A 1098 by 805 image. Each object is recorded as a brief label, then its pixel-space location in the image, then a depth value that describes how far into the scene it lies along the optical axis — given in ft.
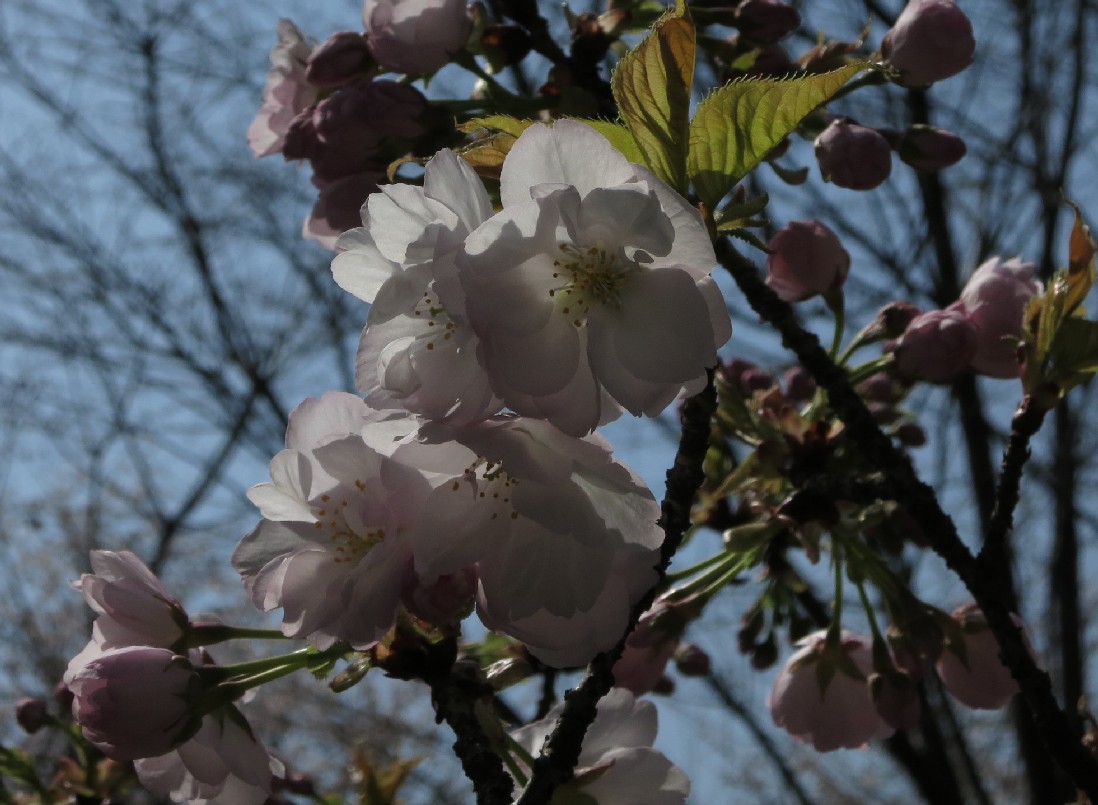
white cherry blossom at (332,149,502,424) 1.06
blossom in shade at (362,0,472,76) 1.38
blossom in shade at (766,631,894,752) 1.43
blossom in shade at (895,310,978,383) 1.37
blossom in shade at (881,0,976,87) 1.34
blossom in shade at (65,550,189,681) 1.20
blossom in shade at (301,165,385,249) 1.37
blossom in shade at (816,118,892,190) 1.32
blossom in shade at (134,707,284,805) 1.21
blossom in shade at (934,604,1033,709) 1.40
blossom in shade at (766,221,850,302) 1.41
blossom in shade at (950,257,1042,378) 1.38
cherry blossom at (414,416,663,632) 1.09
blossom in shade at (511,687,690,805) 1.22
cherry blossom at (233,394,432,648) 1.11
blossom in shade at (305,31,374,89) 1.40
